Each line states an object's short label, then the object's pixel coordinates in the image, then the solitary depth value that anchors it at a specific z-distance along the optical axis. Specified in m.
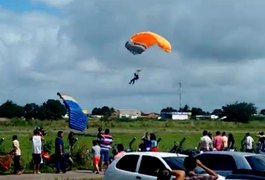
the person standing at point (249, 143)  35.34
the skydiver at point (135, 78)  29.70
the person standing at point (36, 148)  26.47
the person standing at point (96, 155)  27.89
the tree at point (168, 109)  163.35
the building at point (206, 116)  158.24
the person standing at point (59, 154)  27.08
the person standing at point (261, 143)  36.38
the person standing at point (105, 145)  28.58
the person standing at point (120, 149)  20.50
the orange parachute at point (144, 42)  26.42
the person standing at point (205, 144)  29.07
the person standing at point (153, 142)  29.67
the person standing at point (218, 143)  31.06
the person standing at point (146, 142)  29.28
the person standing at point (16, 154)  26.44
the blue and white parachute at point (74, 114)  28.55
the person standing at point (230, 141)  35.66
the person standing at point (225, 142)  31.52
